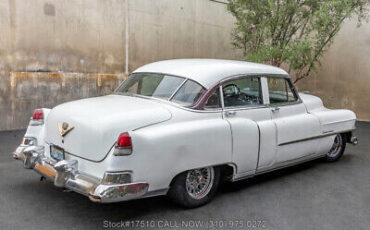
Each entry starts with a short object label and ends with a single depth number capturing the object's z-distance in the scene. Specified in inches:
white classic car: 130.5
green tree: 302.8
